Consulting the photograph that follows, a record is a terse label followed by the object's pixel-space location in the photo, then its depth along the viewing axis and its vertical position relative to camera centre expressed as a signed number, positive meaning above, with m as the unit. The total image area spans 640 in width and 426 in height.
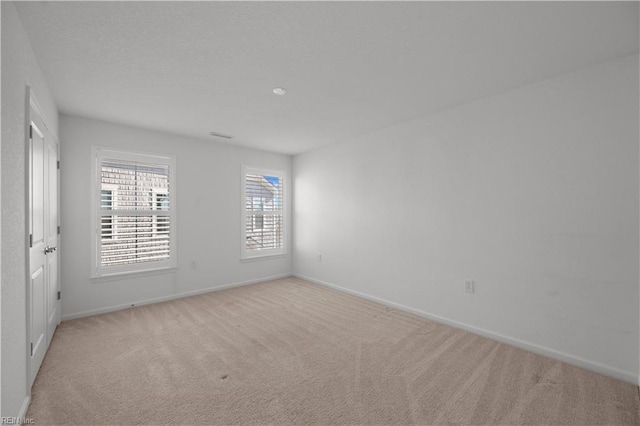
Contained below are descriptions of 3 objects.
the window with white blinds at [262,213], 5.09 +0.00
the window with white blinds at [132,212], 3.67 +0.02
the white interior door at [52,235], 2.68 -0.22
